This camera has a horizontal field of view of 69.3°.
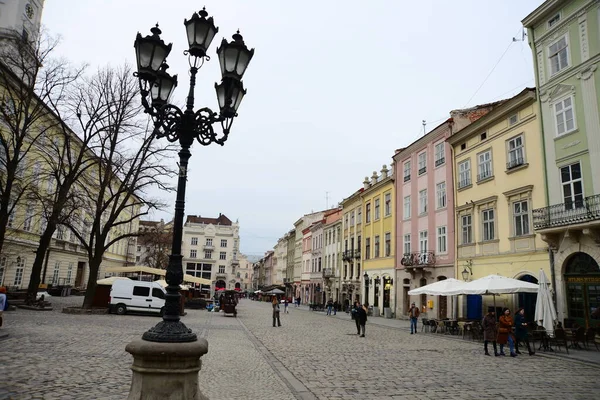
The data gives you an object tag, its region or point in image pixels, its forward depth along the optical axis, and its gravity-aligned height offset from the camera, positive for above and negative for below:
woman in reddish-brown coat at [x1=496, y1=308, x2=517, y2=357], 14.91 -1.13
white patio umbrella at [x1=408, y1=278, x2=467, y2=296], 21.69 +0.45
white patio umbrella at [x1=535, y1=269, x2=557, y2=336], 16.16 -0.30
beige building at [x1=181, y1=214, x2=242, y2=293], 101.88 +8.08
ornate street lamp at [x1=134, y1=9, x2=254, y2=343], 6.35 +3.03
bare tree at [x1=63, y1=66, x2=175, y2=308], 25.48 +7.45
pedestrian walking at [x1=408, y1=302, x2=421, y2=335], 22.81 -1.10
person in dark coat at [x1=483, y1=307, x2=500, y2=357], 15.15 -1.08
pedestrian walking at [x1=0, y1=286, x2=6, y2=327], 13.93 -0.70
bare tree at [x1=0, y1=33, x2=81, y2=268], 21.98 +9.93
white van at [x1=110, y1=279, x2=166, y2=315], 27.73 -0.78
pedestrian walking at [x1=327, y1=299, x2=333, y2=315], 40.98 -1.39
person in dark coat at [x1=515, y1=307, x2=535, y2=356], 15.38 -1.10
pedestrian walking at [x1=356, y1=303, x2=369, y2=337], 20.26 -1.07
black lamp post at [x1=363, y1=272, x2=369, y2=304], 43.41 +0.59
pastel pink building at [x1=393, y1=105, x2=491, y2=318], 30.25 +6.09
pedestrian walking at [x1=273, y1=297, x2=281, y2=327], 24.12 -1.07
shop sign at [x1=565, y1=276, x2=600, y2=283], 18.22 +0.95
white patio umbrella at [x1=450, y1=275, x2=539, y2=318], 18.72 +0.52
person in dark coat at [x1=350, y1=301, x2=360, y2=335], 20.88 -1.14
